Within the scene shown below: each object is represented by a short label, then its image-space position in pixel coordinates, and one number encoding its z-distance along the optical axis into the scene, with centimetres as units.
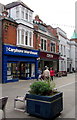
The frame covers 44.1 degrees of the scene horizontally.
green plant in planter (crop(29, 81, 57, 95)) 345
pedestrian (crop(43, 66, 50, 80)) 930
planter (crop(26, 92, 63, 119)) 318
